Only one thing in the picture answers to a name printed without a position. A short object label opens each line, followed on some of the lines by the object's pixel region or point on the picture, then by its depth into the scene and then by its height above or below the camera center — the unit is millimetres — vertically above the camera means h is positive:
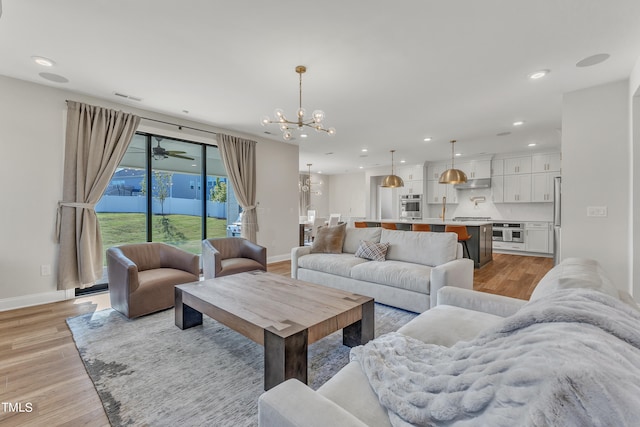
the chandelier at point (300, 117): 3033 +1030
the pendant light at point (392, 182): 6836 +732
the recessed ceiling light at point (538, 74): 3129 +1560
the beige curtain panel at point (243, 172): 5258 +760
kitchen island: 5387 -497
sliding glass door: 4277 +239
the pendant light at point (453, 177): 5824 +726
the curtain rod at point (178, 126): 4367 +1430
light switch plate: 3416 +21
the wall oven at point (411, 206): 8806 +188
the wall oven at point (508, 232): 7035 -490
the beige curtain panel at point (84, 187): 3572 +313
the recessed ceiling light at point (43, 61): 2863 +1545
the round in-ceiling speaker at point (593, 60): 2793 +1556
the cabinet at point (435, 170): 8553 +1300
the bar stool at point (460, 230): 5086 -337
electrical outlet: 3475 -734
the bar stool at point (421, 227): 5531 -297
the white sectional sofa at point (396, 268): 2934 -662
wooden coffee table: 1716 -731
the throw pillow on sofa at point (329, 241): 4227 -442
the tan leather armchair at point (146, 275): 2869 -727
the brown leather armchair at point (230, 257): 3643 -648
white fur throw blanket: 574 -391
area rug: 1627 -1141
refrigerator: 3701 -221
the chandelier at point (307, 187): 10395 +935
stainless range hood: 7669 +787
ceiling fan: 4633 +982
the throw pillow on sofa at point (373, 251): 3725 -520
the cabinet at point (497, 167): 7543 +1221
